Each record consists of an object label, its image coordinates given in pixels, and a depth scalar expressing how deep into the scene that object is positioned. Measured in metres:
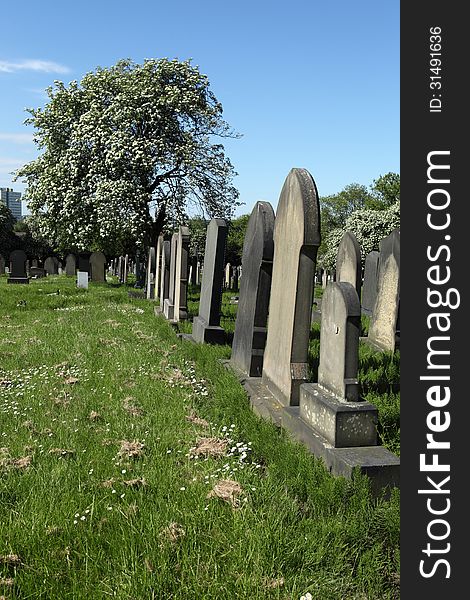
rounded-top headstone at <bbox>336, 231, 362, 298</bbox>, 9.71
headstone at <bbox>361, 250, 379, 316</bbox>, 12.51
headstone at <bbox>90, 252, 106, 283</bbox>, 27.17
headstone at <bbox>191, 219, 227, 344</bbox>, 9.20
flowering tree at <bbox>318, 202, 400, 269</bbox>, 38.03
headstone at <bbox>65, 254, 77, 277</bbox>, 34.72
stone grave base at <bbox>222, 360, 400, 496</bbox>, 3.85
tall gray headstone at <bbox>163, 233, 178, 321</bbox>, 12.46
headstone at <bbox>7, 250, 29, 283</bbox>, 23.83
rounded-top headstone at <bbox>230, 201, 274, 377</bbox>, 6.73
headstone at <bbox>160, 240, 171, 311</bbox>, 13.96
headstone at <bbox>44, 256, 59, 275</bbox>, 38.06
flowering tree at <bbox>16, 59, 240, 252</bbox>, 22.53
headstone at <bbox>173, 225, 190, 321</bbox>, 11.59
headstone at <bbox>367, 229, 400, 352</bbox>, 8.91
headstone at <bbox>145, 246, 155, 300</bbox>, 18.66
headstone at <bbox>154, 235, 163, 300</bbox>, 16.50
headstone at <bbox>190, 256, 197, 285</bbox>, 30.81
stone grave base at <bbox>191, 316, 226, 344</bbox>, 9.15
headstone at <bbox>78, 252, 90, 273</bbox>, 27.06
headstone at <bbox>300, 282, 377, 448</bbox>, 4.28
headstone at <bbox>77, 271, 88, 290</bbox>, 21.11
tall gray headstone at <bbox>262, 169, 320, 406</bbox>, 5.39
